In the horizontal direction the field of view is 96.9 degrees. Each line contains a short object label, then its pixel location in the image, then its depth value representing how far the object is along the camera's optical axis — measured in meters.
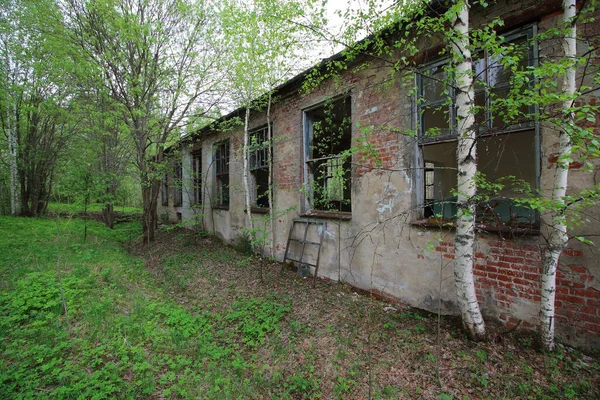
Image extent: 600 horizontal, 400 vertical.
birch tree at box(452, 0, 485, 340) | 2.56
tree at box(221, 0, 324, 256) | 5.35
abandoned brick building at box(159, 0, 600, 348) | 2.68
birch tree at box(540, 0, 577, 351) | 2.19
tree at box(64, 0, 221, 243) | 7.06
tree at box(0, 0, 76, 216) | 6.80
